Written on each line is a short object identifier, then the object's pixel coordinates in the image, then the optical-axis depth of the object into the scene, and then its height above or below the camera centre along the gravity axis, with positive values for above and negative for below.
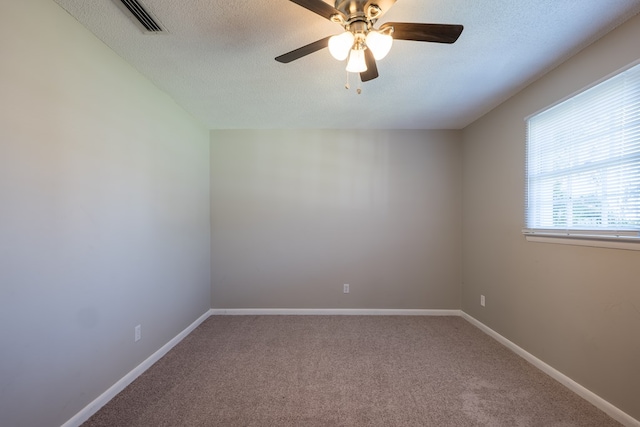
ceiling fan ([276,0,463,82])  1.29 +0.90
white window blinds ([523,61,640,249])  1.64 +0.32
